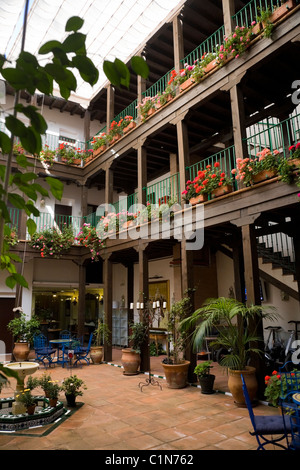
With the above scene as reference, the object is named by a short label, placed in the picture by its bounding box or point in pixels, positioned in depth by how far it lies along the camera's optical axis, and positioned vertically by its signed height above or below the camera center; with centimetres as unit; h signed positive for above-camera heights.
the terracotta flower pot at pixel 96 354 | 1071 -128
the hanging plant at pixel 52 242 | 1220 +251
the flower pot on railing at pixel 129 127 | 1065 +569
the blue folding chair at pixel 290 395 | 346 -108
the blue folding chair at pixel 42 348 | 988 -101
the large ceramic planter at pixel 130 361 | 892 -128
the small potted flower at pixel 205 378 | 679 -132
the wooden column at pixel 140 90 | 1037 +664
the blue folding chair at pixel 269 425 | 359 -121
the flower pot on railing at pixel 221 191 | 706 +242
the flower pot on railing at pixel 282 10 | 596 +517
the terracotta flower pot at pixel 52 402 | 564 -143
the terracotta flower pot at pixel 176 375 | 720 -132
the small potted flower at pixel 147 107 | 969 +571
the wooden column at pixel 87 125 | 1464 +780
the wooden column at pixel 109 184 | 1194 +438
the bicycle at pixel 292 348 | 763 -93
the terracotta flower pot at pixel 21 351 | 1088 -117
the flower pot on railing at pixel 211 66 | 757 +534
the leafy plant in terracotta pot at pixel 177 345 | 722 -73
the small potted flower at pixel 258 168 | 614 +254
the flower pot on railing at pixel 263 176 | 615 +237
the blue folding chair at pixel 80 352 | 1024 -115
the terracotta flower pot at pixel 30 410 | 530 -145
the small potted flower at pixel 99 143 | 1253 +613
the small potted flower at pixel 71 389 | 598 -130
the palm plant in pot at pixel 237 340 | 584 -53
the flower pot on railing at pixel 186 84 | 827 +542
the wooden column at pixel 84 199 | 1418 +463
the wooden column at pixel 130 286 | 1477 +107
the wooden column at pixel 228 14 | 731 +622
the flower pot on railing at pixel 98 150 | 1268 +595
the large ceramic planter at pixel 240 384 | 582 -126
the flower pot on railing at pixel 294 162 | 563 +237
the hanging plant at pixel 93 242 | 1178 +236
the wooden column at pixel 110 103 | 1224 +732
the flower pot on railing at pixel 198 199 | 756 +242
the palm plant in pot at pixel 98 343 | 1059 -96
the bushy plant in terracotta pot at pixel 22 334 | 1091 -64
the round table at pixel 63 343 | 1009 -90
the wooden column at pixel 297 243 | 828 +153
